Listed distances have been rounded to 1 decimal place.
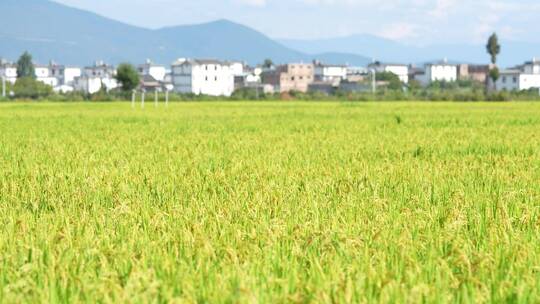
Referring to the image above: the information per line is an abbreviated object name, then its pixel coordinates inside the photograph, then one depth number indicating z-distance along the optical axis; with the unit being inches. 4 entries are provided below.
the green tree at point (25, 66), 7682.1
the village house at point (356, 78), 7342.5
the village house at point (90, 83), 7741.1
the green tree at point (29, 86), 5428.2
